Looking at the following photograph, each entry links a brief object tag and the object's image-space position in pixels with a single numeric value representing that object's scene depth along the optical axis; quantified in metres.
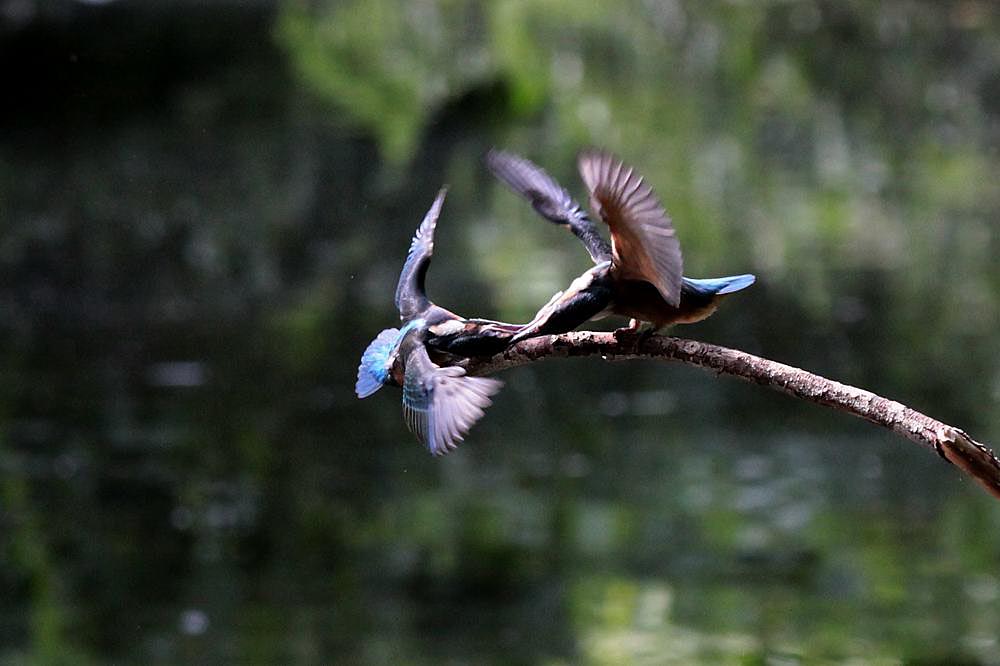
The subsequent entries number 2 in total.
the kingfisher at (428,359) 8.65
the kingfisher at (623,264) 8.68
